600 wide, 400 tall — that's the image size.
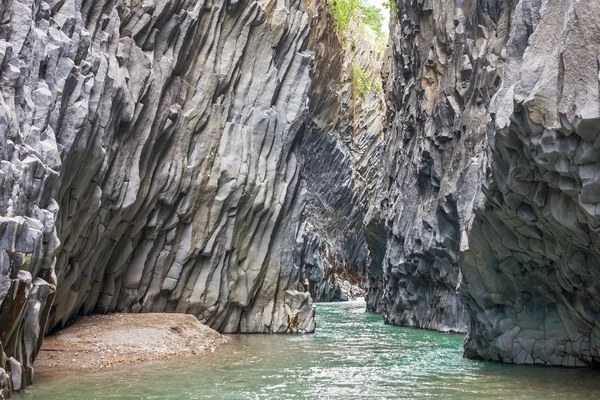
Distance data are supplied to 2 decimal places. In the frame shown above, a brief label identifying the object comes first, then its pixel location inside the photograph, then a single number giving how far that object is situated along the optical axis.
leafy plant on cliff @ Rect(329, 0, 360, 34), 46.97
